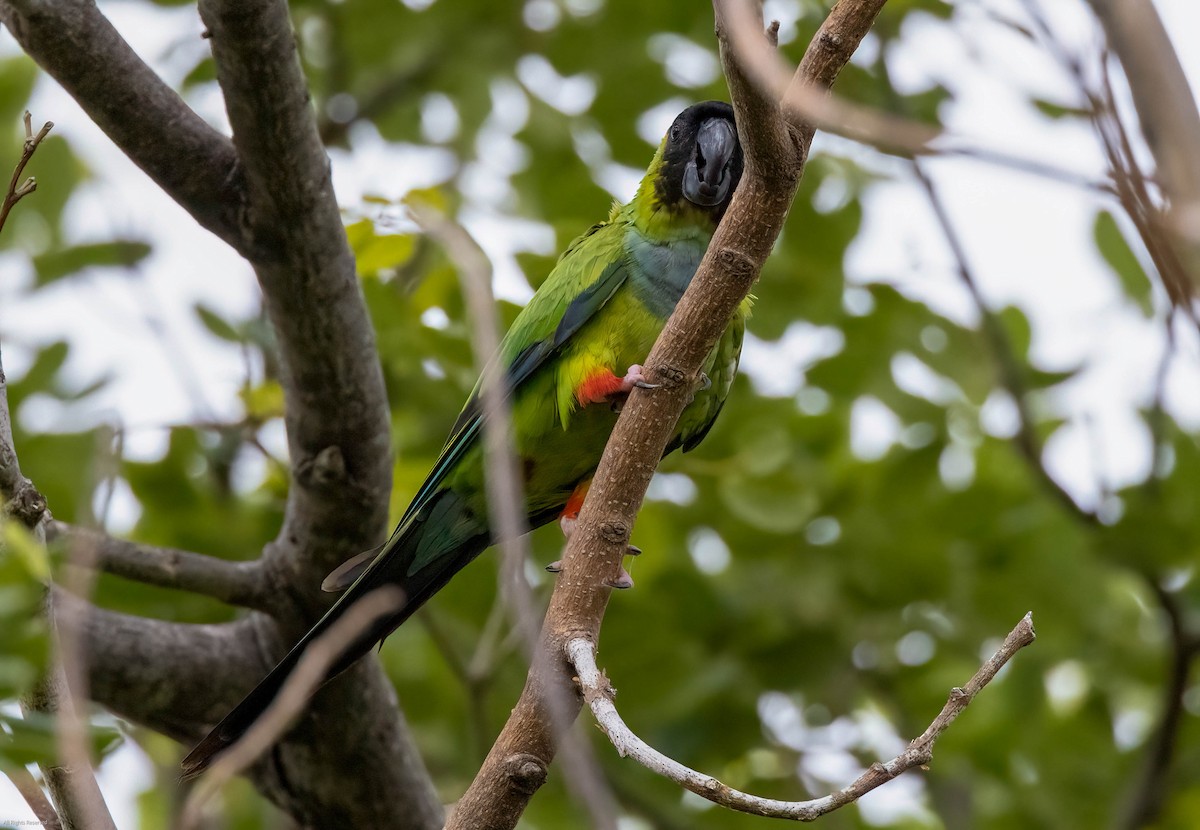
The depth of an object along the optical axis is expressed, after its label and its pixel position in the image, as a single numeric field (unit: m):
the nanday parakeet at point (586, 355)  8.66
